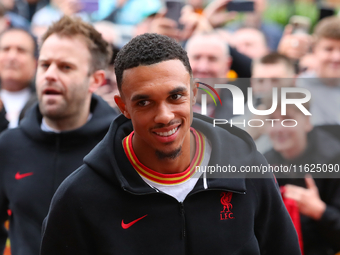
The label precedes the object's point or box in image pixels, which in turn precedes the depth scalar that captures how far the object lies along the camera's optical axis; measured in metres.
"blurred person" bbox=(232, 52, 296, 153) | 2.84
